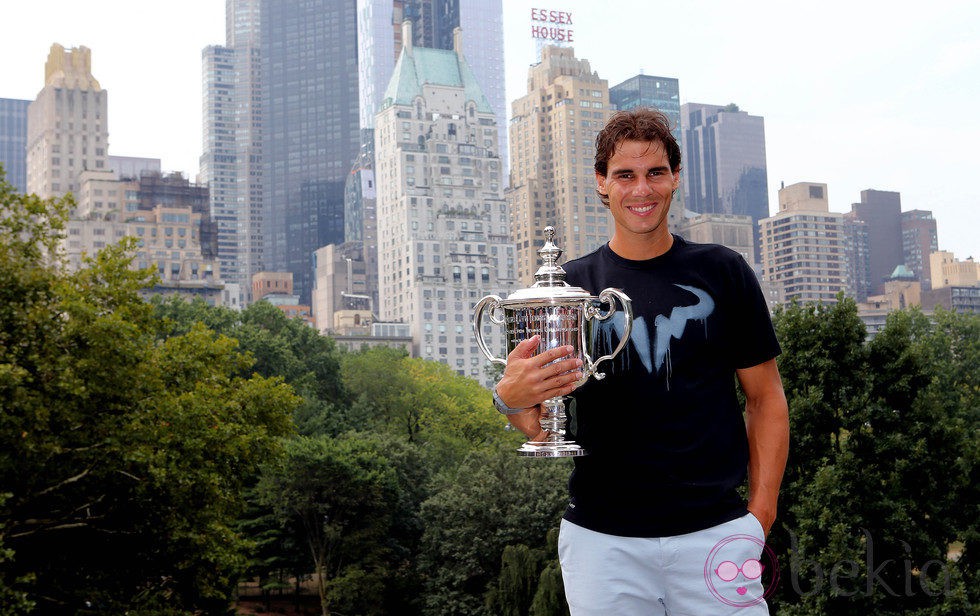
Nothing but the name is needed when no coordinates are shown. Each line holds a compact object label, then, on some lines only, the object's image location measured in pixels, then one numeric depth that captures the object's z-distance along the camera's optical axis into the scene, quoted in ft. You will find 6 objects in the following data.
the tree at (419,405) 176.35
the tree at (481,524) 113.09
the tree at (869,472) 73.41
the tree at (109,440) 60.85
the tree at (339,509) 118.73
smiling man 12.19
